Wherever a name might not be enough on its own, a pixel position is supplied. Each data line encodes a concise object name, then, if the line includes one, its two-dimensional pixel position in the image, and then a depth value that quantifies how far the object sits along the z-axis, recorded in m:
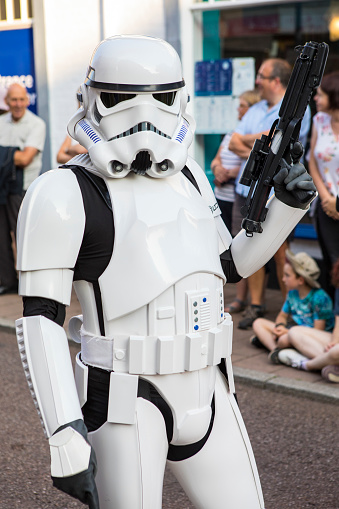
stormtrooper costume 2.43
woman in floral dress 5.92
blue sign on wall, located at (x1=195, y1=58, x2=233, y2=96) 8.07
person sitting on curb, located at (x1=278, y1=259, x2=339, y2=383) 5.28
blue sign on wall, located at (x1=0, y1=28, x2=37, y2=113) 9.62
